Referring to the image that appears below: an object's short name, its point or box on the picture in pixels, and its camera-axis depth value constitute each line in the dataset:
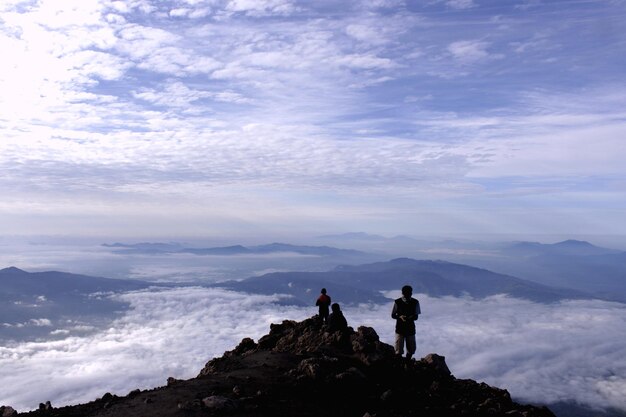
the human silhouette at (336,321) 22.05
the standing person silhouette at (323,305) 23.75
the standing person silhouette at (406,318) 19.25
